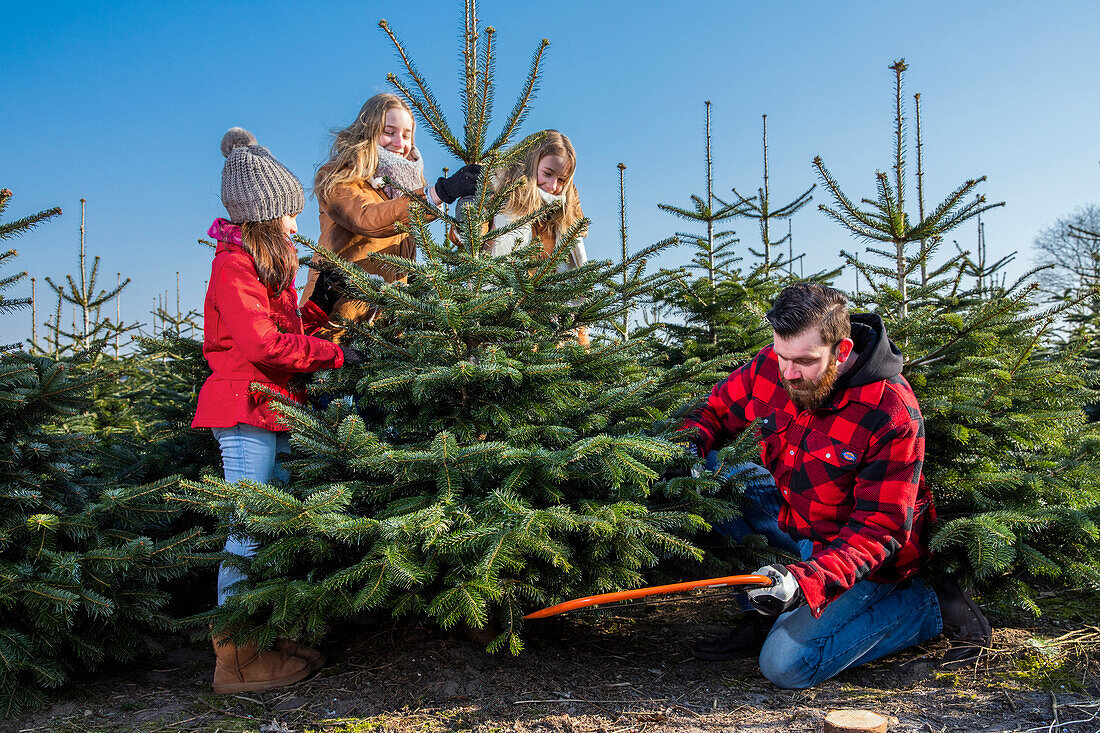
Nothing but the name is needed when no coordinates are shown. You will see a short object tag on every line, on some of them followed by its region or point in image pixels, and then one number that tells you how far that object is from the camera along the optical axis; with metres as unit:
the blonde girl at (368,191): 3.69
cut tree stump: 2.14
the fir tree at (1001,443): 3.07
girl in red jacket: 2.90
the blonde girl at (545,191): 4.20
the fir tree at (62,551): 2.73
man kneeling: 2.66
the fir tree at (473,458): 2.48
